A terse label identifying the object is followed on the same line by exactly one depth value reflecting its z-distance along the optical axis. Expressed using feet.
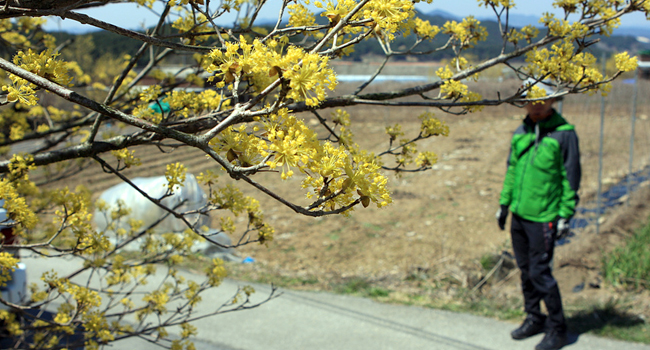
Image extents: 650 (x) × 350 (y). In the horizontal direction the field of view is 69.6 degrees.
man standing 12.51
